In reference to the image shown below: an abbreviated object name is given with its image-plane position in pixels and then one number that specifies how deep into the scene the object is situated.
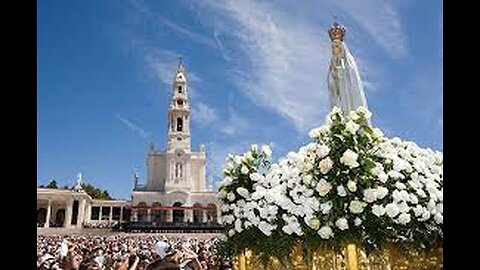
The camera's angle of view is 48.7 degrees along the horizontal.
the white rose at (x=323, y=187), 3.17
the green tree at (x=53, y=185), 58.88
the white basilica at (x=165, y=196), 49.25
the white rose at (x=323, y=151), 3.26
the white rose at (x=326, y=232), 3.15
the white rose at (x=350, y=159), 3.12
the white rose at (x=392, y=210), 3.02
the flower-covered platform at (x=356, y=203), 3.13
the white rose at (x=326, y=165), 3.20
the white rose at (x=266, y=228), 3.81
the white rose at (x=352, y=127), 3.32
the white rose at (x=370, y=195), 3.08
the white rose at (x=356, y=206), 3.08
